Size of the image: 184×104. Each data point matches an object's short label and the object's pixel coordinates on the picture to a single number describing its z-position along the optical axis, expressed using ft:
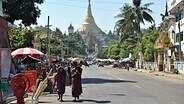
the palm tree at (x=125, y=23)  304.46
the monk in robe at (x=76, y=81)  66.44
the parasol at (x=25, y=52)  90.88
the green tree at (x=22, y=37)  186.06
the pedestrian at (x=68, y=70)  94.77
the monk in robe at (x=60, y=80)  68.03
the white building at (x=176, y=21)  209.26
